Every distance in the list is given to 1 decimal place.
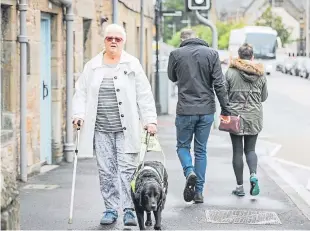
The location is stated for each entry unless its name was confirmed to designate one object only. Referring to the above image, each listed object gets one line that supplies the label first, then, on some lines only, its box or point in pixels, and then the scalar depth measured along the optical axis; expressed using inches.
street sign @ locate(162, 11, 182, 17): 991.6
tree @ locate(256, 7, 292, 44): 4256.9
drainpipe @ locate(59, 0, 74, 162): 490.9
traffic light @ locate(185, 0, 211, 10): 639.1
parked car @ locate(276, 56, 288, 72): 2828.7
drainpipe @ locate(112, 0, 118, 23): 544.4
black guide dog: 282.0
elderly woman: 302.2
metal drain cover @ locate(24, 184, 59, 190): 398.9
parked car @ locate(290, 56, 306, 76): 2418.8
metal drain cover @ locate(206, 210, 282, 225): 324.2
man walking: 359.3
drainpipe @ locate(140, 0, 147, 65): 840.3
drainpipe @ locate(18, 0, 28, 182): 402.6
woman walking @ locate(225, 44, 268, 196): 381.7
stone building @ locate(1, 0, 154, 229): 402.0
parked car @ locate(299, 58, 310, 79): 2247.7
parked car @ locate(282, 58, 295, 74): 2620.6
